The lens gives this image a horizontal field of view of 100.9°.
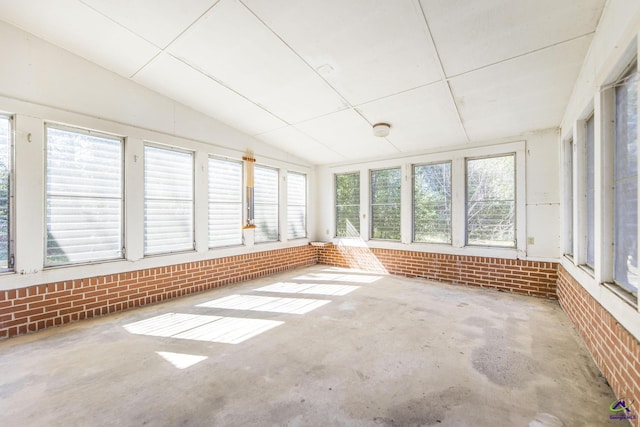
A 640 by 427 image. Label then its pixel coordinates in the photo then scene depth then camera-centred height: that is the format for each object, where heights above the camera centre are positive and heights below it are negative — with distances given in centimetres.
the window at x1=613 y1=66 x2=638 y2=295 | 193 +22
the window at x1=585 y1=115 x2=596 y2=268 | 287 +25
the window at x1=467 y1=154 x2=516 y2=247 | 461 +23
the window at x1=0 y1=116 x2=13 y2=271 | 287 +23
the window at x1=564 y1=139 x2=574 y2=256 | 366 +24
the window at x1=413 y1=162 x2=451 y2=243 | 520 +22
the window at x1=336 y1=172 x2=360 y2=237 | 647 +24
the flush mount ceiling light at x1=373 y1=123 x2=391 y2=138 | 440 +142
